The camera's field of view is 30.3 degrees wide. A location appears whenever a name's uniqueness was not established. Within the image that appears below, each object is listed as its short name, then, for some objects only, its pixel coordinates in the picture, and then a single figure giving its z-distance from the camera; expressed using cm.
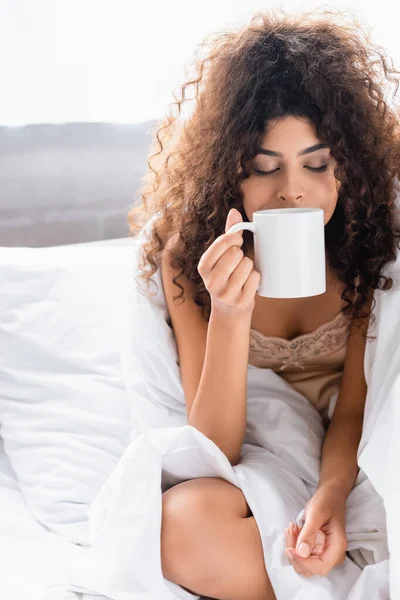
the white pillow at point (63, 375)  118
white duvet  89
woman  92
